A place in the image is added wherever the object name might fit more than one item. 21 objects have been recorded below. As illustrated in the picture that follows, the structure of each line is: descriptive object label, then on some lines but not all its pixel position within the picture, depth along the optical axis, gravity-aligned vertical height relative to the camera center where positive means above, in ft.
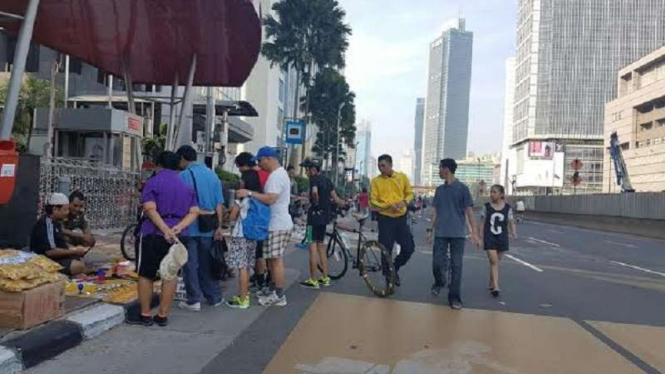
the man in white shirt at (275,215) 26.66 -0.94
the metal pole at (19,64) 34.50 +6.16
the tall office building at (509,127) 540.93 +64.41
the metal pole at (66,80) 98.92 +14.66
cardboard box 19.02 -3.56
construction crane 170.73 +10.42
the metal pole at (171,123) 66.42 +6.30
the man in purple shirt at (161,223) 22.52 -1.22
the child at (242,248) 26.27 -2.24
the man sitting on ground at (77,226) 30.26 -1.99
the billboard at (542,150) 444.96 +33.65
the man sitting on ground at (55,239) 27.30 -2.30
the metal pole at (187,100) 57.67 +8.00
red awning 46.85 +11.50
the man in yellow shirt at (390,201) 31.45 -0.28
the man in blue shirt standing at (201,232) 25.45 -1.68
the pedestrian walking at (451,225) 29.07 -1.17
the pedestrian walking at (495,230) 33.76 -1.52
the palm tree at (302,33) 161.48 +38.17
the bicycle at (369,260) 30.94 -3.18
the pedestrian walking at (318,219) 32.17 -1.23
